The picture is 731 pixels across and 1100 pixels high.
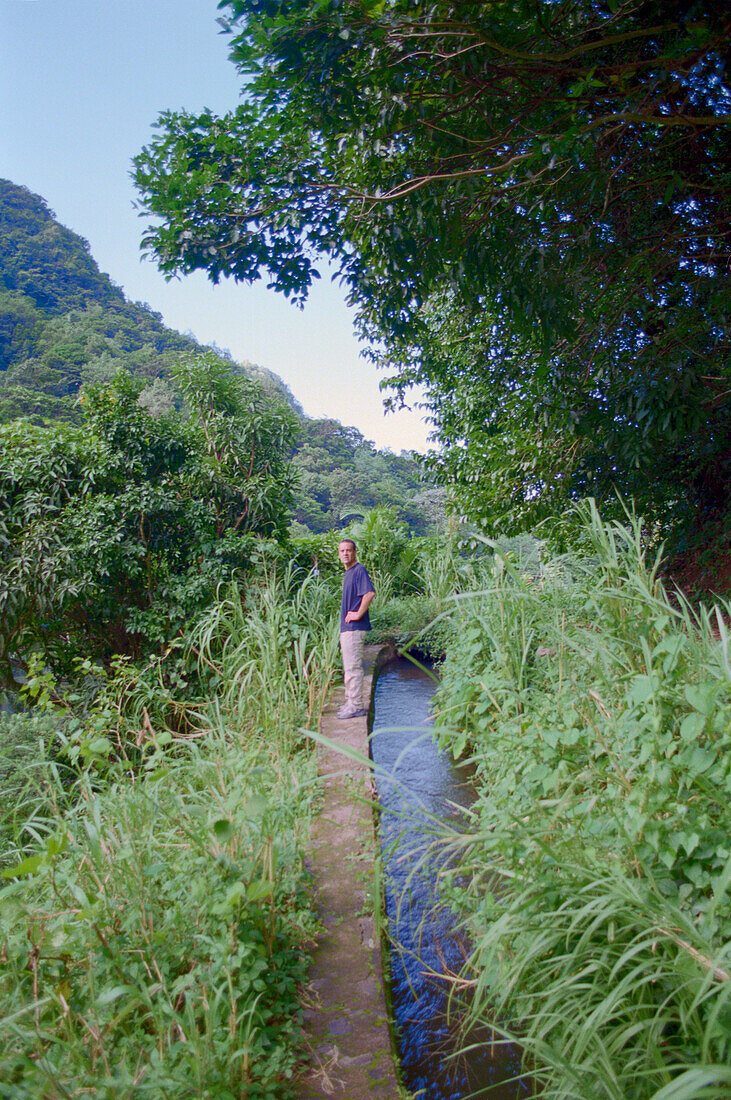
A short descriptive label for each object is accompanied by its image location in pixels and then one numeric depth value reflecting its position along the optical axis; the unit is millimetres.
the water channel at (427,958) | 1763
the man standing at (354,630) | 4605
